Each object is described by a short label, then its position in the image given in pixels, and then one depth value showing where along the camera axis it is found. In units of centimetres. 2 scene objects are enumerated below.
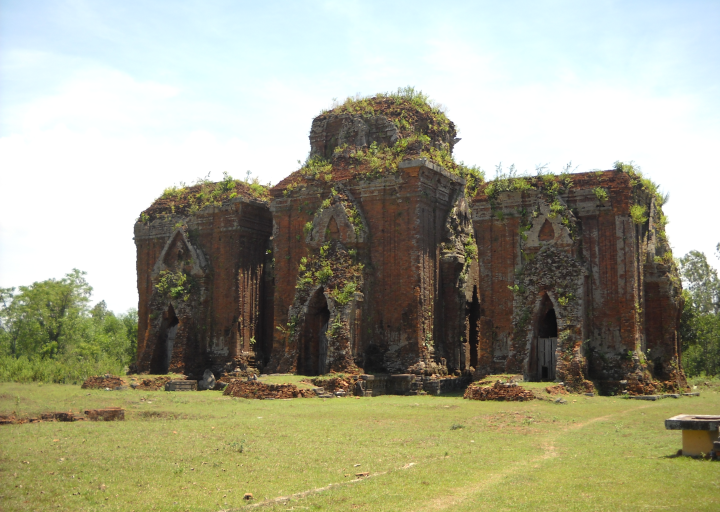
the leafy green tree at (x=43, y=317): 3828
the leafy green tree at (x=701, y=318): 2769
